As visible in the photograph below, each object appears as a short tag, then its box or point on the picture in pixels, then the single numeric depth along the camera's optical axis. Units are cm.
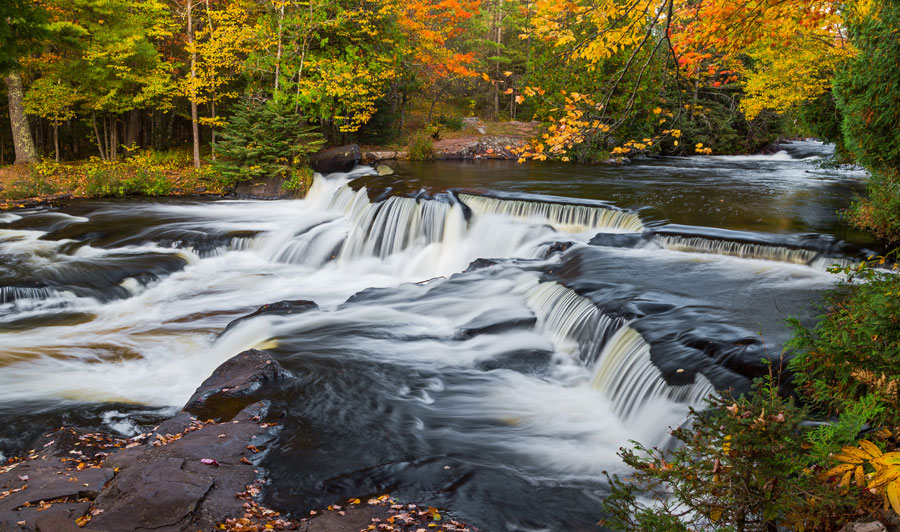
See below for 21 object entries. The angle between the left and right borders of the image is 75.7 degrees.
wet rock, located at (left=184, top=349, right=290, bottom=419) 564
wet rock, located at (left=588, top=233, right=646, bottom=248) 1011
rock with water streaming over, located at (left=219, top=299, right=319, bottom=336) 855
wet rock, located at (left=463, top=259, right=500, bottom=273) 1011
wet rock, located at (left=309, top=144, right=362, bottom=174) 1845
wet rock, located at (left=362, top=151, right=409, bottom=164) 2053
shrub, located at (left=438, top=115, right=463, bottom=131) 2745
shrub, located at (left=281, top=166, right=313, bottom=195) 1708
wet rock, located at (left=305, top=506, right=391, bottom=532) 378
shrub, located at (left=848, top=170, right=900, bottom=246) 884
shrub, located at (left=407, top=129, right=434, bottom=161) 2225
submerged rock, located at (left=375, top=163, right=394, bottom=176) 1833
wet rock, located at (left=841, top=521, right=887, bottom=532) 247
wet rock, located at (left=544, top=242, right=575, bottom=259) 1028
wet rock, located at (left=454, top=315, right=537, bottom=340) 777
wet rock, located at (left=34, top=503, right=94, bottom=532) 344
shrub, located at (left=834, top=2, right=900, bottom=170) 716
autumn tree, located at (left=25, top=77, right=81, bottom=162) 1706
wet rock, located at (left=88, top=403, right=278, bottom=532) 364
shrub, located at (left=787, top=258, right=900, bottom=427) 387
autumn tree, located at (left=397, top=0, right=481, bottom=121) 2259
